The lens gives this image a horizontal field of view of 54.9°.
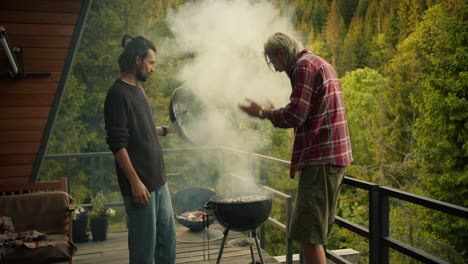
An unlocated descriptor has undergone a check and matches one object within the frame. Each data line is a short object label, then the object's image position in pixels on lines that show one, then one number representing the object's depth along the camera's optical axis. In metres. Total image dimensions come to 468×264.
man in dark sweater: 2.24
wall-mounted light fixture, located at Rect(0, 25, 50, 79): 2.81
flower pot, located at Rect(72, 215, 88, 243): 4.38
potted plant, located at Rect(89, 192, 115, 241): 4.45
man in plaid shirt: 2.15
